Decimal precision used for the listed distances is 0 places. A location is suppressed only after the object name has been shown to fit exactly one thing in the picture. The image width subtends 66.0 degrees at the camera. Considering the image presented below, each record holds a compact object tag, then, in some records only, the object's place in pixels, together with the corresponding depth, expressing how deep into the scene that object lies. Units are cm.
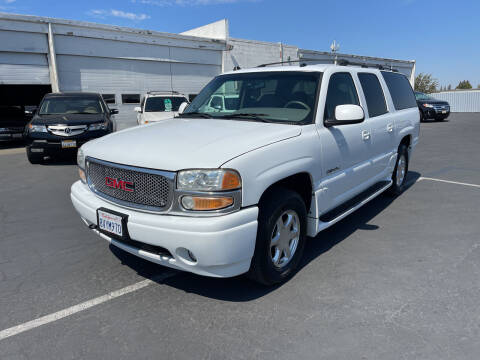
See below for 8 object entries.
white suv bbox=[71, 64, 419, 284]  249
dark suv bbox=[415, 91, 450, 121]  1991
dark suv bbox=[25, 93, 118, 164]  855
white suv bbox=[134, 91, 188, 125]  1234
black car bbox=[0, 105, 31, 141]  1231
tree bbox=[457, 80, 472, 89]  8444
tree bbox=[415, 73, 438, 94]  6325
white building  1428
